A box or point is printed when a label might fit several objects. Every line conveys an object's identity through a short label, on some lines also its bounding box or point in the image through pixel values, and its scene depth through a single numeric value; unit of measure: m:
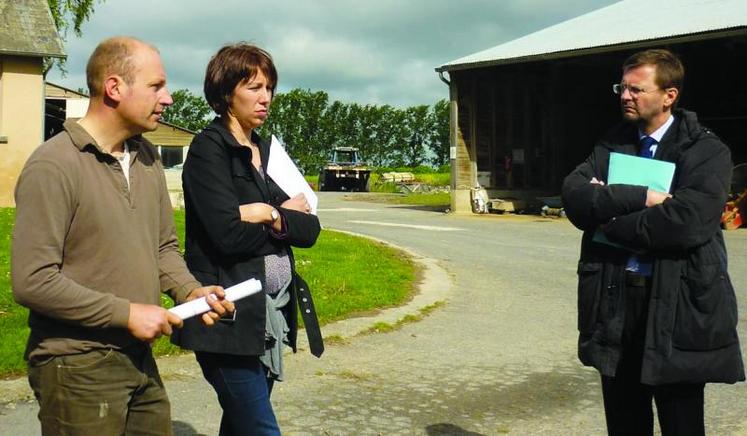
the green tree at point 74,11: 27.39
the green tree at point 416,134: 82.31
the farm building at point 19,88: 21.92
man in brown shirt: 2.35
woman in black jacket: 2.90
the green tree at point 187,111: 82.50
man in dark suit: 3.08
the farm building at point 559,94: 22.50
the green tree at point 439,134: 82.81
